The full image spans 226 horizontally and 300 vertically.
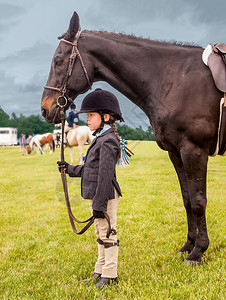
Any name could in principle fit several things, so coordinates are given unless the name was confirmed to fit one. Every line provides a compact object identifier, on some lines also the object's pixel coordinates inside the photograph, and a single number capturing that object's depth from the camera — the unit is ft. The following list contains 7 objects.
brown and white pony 85.87
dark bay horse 9.78
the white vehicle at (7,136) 173.78
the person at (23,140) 91.12
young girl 8.82
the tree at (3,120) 304.91
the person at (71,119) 39.51
